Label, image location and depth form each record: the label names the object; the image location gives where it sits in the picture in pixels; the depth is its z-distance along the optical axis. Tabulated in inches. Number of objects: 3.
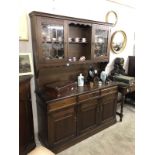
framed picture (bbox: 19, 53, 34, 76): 85.0
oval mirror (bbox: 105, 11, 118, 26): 123.3
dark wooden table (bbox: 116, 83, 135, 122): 115.6
